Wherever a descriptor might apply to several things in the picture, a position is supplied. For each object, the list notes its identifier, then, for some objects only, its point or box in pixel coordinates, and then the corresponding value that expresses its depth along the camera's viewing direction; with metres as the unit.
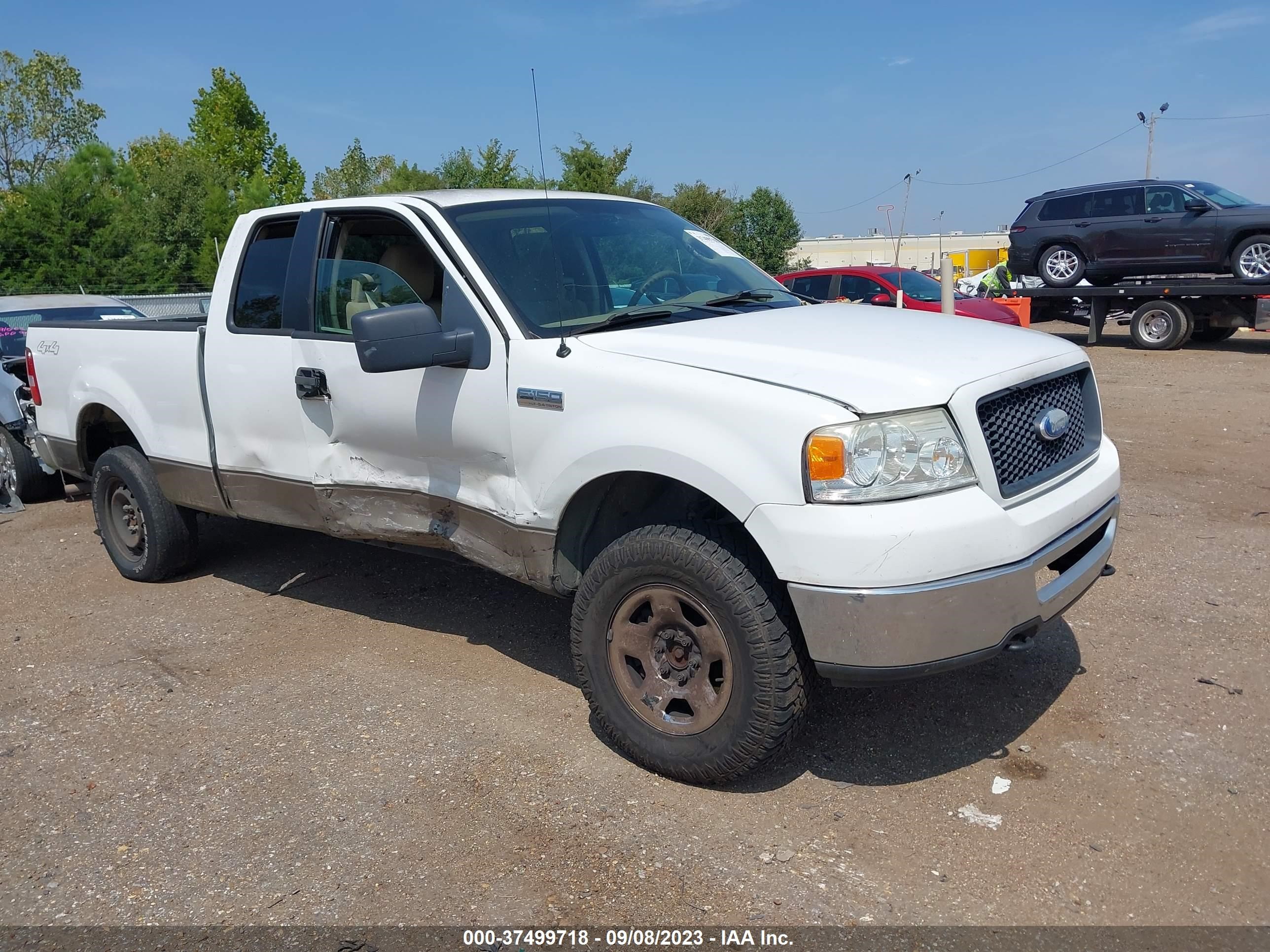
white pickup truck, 2.97
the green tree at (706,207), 37.62
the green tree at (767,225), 41.44
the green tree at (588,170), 27.02
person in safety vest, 19.67
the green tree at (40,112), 54.09
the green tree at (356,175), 40.69
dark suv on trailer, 15.57
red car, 15.80
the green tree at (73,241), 25.70
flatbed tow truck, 15.95
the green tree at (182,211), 30.06
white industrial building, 89.44
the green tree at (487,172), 32.84
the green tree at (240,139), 36.97
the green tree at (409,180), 33.06
